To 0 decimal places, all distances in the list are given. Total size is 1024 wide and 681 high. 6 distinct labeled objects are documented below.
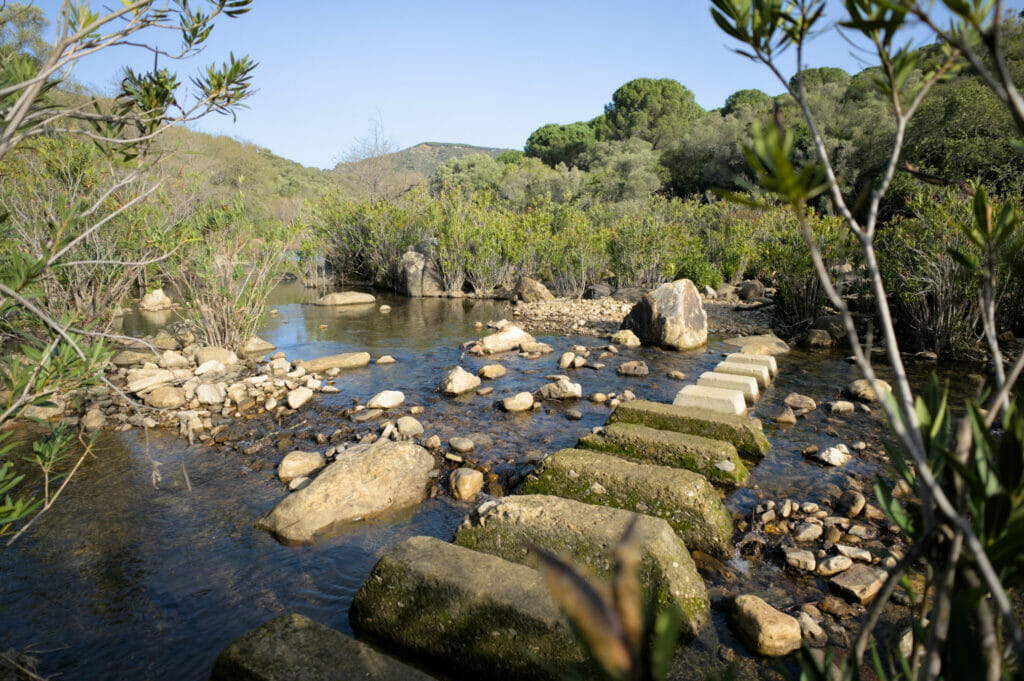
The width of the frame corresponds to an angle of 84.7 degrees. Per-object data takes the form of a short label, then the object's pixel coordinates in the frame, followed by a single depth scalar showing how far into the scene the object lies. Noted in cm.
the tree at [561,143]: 5028
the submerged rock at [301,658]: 268
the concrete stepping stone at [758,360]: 889
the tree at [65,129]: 216
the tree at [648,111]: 4919
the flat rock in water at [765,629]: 328
